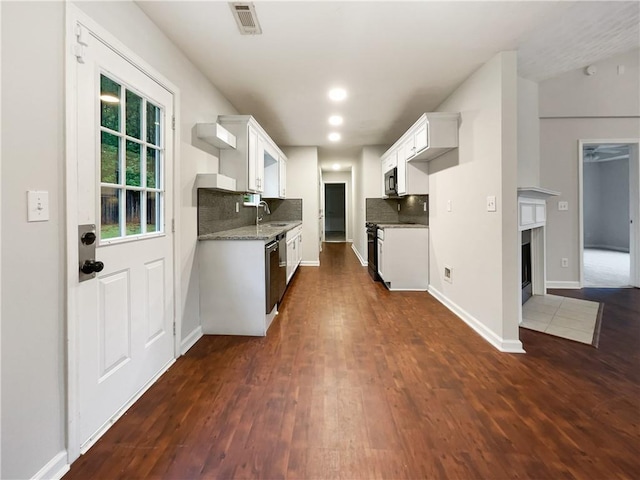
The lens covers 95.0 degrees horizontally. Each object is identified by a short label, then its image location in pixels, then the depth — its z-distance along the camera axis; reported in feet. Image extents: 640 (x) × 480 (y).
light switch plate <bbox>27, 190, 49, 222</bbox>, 3.74
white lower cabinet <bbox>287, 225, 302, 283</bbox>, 13.91
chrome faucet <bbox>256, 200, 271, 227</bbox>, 16.75
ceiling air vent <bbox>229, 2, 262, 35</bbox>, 6.16
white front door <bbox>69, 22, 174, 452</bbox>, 4.62
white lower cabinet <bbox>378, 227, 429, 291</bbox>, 13.67
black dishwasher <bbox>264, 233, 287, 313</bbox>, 8.95
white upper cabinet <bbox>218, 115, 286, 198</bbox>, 10.41
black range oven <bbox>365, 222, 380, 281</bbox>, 15.90
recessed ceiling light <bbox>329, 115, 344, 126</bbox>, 13.94
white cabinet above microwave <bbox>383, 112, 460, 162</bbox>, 10.24
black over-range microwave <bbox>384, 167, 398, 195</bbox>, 15.44
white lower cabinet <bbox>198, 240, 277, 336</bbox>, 8.69
